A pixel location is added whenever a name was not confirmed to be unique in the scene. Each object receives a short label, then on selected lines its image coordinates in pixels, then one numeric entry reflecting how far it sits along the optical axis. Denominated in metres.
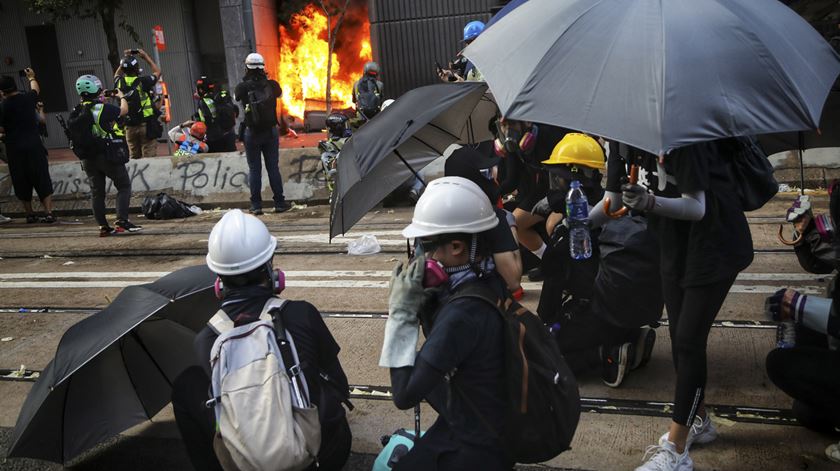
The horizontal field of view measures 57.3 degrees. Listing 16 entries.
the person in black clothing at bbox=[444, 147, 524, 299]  4.23
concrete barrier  11.52
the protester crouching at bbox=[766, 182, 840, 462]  3.53
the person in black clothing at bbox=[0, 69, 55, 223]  10.86
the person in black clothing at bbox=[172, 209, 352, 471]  3.18
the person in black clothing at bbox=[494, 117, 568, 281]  5.54
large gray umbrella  2.75
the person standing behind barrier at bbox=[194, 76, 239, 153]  12.22
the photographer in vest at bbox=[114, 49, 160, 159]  11.88
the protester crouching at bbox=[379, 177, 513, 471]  2.62
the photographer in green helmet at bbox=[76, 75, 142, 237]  9.13
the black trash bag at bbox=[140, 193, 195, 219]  11.19
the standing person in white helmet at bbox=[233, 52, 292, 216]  10.18
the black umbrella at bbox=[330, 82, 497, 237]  3.62
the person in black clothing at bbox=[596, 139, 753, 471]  3.27
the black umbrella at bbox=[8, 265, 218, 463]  3.51
